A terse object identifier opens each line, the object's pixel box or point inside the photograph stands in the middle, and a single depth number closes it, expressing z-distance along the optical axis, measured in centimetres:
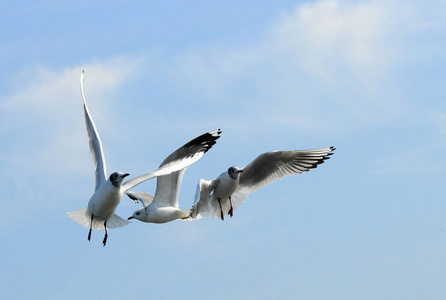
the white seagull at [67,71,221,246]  1062
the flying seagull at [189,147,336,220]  1201
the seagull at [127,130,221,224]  1251
